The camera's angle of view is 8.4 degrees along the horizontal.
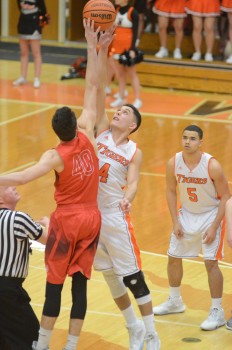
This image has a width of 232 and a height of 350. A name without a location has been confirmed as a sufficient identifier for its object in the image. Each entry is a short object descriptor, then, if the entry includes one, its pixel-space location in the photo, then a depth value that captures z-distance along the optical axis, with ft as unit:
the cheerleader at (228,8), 98.52
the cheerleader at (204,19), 99.33
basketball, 46.00
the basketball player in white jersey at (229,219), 37.51
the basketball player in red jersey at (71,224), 37.15
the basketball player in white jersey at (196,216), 43.72
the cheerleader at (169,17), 102.55
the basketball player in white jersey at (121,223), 40.25
